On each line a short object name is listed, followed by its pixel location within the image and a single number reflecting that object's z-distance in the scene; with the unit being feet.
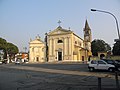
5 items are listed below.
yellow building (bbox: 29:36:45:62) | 139.22
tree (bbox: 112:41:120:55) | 116.81
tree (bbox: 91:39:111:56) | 164.01
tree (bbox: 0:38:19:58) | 130.66
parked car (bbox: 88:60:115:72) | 39.15
